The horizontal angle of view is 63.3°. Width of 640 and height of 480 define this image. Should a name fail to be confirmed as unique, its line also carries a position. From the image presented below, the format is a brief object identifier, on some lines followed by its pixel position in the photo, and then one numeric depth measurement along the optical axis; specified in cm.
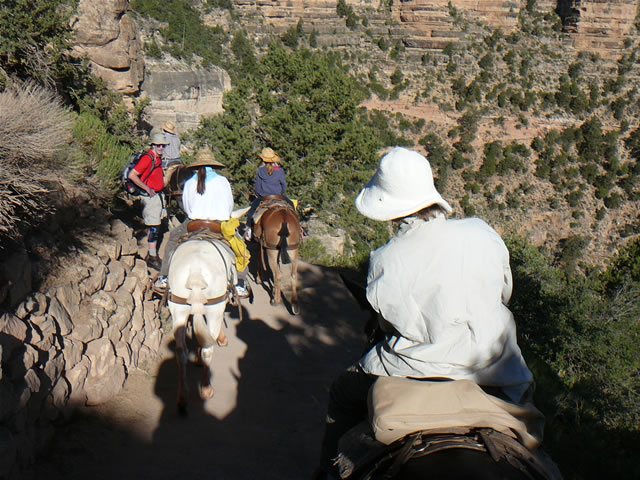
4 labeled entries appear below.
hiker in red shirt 785
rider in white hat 245
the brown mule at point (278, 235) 830
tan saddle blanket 226
